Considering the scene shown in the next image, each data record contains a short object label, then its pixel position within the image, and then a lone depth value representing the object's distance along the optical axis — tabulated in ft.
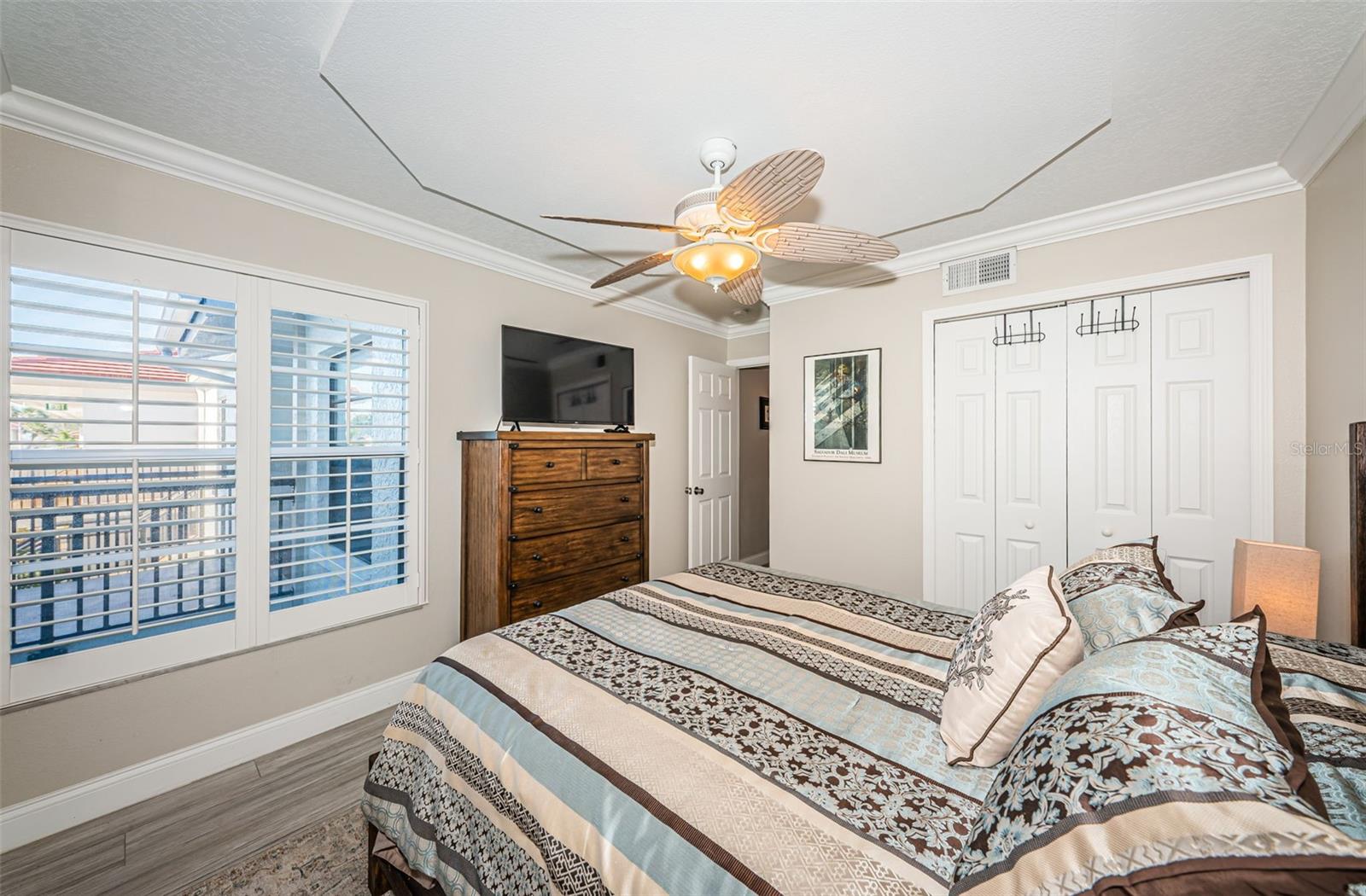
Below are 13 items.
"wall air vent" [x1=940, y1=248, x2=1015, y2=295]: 9.91
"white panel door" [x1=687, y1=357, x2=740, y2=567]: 14.90
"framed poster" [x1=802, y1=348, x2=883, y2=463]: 11.60
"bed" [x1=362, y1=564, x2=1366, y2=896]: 2.86
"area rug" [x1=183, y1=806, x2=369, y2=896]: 5.36
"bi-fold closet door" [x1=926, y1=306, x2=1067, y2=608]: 9.53
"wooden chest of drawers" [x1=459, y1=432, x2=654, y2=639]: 9.44
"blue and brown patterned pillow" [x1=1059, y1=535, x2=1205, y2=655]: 3.76
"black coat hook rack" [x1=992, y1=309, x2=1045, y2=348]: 9.70
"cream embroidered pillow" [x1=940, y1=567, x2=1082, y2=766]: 3.48
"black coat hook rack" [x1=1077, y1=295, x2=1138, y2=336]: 8.84
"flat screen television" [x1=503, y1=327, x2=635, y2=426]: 10.66
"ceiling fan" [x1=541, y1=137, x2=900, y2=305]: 4.99
